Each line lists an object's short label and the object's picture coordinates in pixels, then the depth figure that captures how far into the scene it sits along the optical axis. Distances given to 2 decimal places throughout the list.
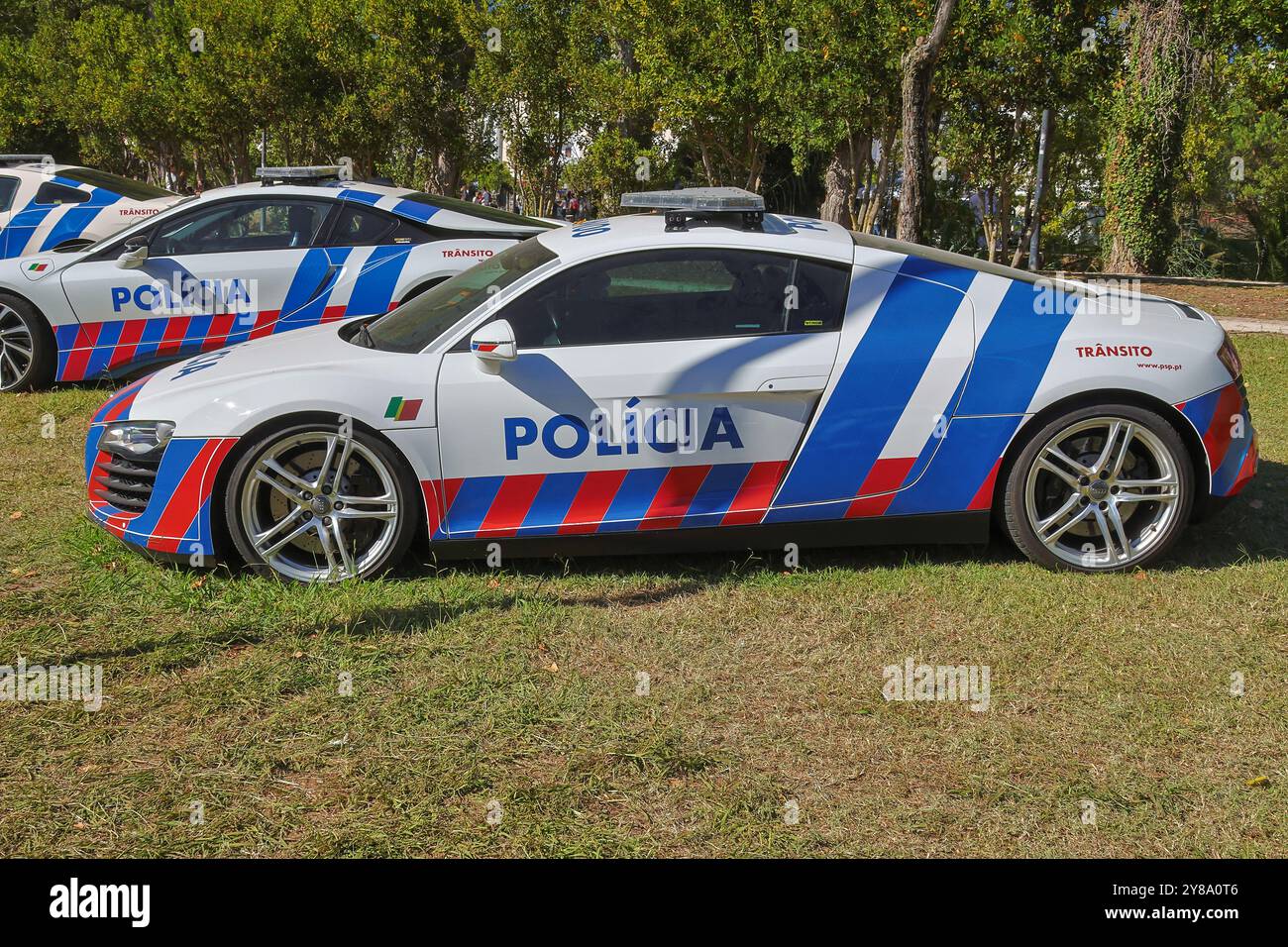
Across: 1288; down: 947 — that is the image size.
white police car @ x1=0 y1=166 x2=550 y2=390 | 8.23
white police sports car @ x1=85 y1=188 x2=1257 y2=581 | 4.66
